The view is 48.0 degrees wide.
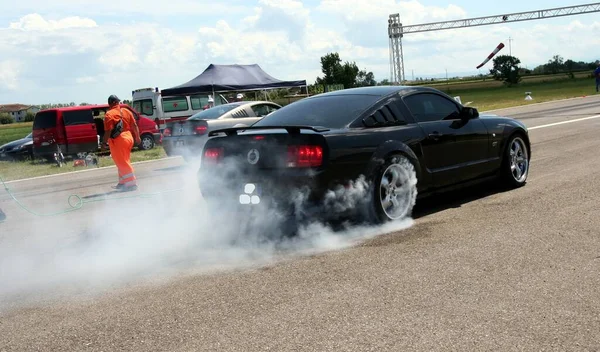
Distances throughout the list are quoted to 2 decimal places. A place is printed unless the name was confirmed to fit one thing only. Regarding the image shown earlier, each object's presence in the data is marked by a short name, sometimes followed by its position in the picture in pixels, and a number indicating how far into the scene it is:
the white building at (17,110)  104.66
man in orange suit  10.91
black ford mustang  5.85
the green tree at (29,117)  88.75
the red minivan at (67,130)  19.78
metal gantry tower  54.59
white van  24.75
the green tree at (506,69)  84.88
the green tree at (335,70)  89.25
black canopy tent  26.22
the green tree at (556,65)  106.59
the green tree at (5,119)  89.38
